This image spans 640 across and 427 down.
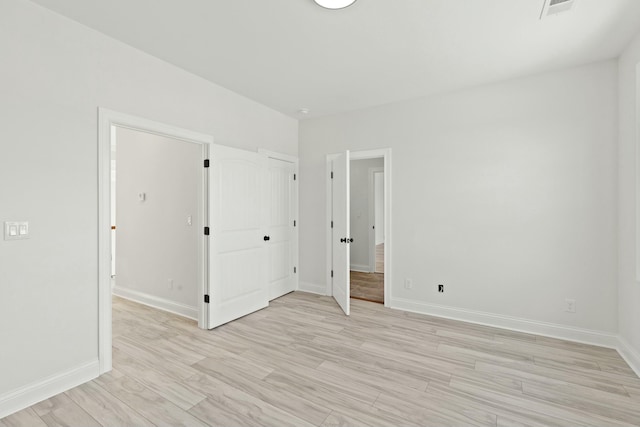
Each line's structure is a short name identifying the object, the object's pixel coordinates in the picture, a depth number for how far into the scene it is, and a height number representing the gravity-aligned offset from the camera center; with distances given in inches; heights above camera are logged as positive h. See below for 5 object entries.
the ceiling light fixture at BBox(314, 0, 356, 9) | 78.5 +55.7
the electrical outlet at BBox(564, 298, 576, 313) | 119.9 -36.4
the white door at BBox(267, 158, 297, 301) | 171.5 -7.5
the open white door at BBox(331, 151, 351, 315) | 151.8 -7.8
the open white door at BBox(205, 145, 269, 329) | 132.6 -9.9
